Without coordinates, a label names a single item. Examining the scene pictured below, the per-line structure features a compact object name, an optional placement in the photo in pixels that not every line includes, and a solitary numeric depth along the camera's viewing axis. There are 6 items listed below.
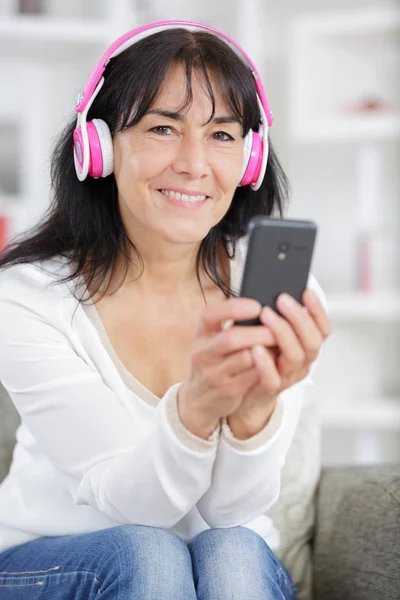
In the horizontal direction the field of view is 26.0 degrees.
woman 1.02
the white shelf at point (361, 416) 2.58
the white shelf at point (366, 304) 2.60
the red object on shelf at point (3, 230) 2.61
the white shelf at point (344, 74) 2.60
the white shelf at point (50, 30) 2.49
